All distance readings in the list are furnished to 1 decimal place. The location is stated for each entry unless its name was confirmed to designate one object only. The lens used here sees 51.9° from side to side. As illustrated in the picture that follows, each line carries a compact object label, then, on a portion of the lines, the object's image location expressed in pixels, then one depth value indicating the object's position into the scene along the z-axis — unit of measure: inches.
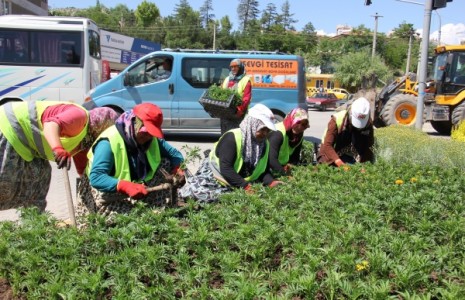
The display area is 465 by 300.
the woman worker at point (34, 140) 141.6
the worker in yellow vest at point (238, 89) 298.4
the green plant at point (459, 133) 327.0
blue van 431.5
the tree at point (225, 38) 3134.8
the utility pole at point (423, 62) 406.0
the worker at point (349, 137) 216.8
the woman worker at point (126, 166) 138.3
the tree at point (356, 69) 2006.2
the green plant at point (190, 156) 161.2
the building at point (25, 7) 1333.2
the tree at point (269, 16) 3978.8
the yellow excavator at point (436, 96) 568.7
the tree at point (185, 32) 3158.0
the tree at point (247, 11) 3997.5
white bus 491.2
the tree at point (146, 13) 3368.6
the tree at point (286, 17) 4052.7
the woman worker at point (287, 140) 193.9
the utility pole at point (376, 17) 1775.8
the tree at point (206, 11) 3912.4
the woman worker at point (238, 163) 173.3
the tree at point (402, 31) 3366.1
